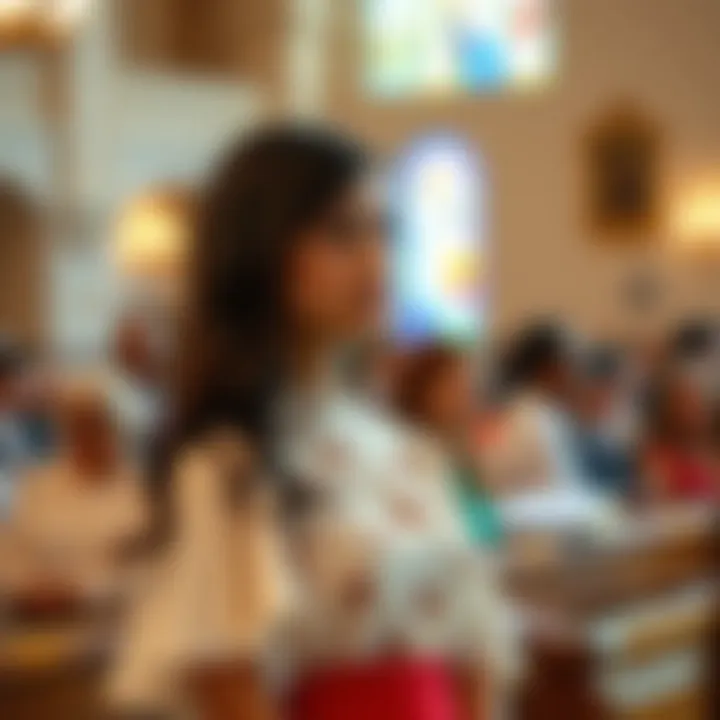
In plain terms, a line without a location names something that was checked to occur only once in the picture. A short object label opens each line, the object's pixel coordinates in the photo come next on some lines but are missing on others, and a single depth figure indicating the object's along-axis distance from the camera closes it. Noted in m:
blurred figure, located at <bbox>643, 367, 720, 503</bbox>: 7.85
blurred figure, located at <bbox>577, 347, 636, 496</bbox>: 7.73
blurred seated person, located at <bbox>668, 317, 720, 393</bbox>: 10.69
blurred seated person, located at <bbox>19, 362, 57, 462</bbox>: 7.59
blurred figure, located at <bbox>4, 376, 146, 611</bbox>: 5.32
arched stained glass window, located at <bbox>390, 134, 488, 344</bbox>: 17.88
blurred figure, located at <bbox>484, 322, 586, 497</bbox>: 7.11
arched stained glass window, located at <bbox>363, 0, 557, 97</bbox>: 17.53
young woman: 2.09
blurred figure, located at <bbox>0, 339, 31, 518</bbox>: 6.48
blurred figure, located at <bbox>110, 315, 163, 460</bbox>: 5.73
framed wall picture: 16.98
